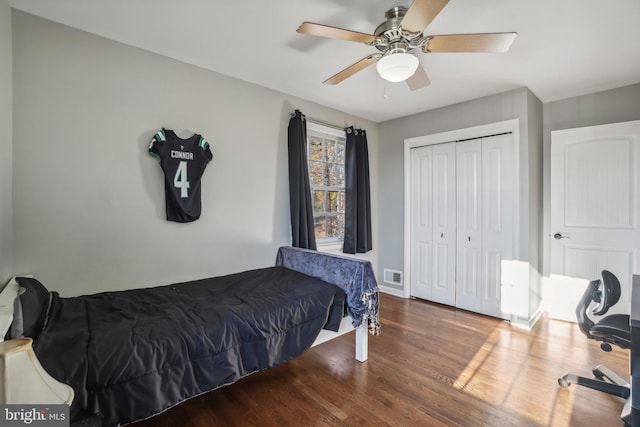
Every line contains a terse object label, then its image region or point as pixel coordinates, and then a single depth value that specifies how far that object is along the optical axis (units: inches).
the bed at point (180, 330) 48.7
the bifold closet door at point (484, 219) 120.6
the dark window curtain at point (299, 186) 119.7
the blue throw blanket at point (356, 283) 85.0
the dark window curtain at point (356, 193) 145.5
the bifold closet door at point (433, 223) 138.1
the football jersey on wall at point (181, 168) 89.6
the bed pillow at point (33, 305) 49.6
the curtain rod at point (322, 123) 129.6
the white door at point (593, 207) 107.0
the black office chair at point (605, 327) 68.8
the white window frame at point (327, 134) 134.6
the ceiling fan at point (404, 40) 61.5
